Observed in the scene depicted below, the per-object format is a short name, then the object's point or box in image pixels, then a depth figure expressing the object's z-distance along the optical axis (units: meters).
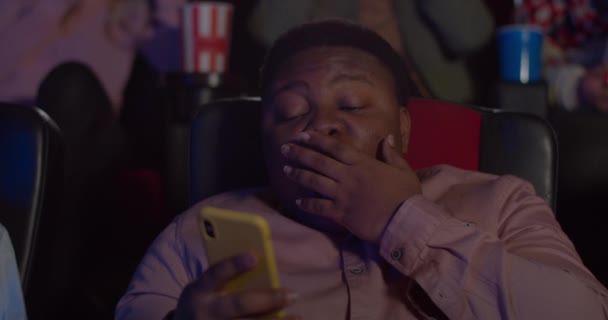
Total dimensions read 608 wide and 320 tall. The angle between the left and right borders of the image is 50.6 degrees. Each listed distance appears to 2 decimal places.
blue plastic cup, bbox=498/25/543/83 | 1.99
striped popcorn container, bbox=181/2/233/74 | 2.05
